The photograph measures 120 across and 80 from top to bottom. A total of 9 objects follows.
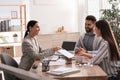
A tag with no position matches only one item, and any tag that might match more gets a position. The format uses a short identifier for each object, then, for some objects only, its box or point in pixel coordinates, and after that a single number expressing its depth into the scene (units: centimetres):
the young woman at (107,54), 301
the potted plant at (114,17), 547
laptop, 486
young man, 392
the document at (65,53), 327
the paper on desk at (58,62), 320
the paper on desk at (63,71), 261
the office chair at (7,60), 318
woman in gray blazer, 340
